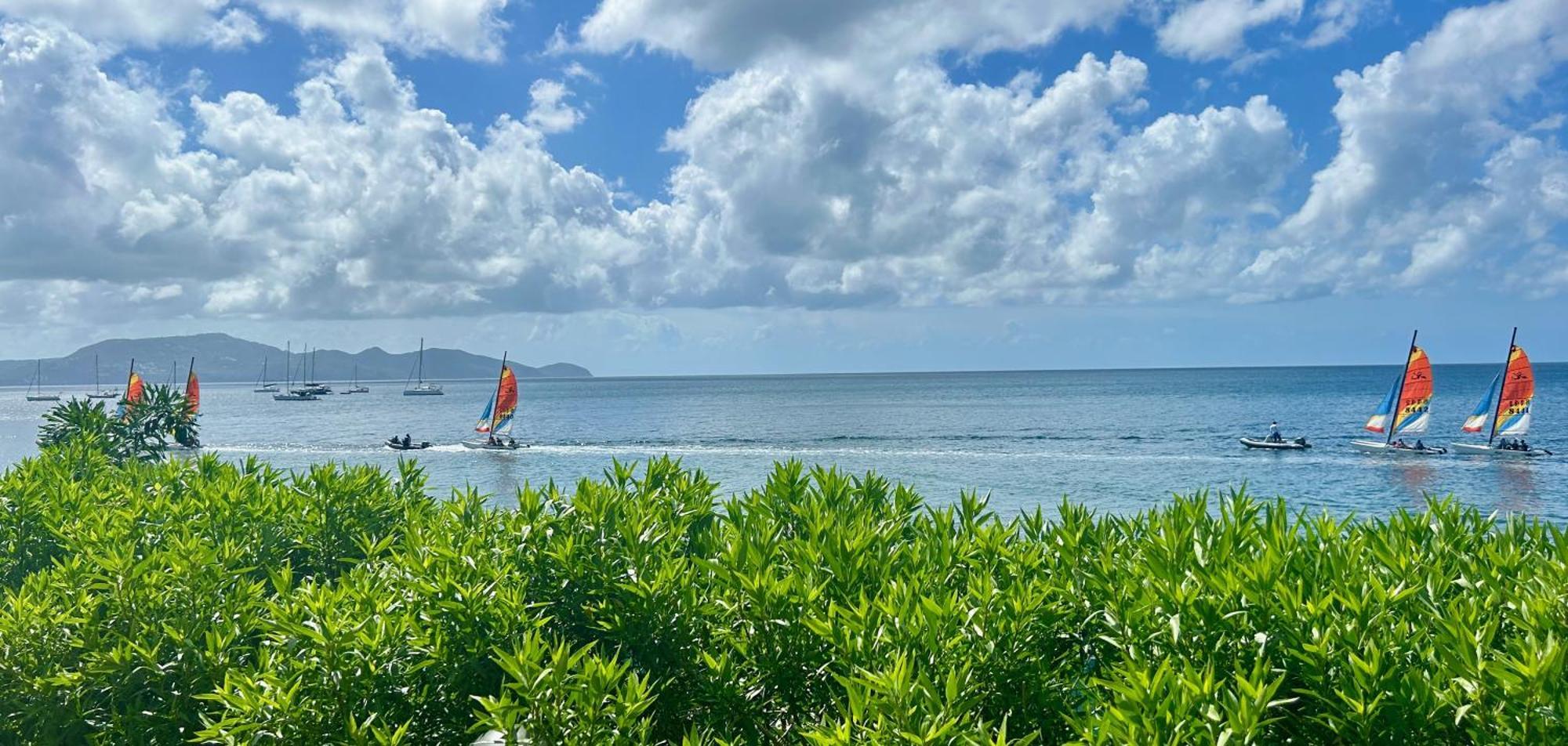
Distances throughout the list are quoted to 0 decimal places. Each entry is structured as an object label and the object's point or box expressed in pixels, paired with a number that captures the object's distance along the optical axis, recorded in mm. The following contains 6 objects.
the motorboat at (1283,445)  62312
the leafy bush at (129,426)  16594
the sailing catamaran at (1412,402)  57094
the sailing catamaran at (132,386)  43422
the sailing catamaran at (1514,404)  54625
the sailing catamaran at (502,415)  67500
